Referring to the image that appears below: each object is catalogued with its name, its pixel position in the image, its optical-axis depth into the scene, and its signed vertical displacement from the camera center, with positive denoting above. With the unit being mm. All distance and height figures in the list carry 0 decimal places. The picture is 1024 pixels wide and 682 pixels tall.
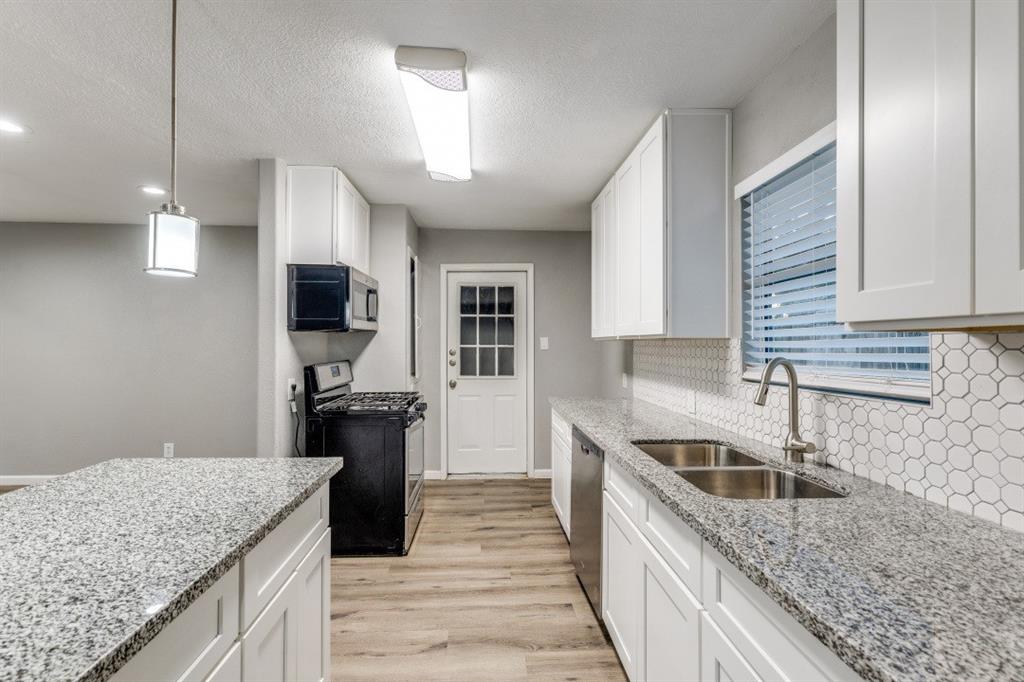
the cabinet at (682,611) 883 -637
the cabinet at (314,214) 2977 +792
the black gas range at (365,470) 2959 -771
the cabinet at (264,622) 845 -612
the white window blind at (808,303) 1444 +168
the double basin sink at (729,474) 1568 -458
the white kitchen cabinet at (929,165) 770 +335
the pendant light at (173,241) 1491 +317
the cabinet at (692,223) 2234 +562
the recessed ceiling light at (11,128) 2397 +1074
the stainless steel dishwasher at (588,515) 2195 -829
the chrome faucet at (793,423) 1642 -263
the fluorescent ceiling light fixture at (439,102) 1797 +1039
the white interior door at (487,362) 4699 -169
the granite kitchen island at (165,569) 689 -403
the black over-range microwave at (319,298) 2855 +266
